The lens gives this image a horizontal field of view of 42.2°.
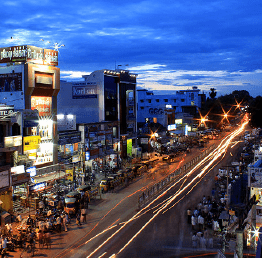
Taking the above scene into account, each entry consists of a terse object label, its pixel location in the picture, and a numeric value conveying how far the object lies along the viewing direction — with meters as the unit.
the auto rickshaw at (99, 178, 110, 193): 34.06
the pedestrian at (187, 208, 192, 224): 24.43
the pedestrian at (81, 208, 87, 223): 24.70
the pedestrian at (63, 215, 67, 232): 23.11
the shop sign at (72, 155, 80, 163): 38.66
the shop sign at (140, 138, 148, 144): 57.72
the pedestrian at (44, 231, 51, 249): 20.41
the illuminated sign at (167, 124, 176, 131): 80.31
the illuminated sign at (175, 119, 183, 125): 91.53
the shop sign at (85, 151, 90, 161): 41.53
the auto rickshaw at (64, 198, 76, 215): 26.42
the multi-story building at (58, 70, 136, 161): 51.59
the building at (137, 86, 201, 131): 90.47
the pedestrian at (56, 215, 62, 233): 22.75
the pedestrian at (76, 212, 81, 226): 24.31
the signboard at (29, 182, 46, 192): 29.12
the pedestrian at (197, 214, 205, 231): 23.05
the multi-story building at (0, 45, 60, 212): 29.28
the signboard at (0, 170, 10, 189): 25.61
